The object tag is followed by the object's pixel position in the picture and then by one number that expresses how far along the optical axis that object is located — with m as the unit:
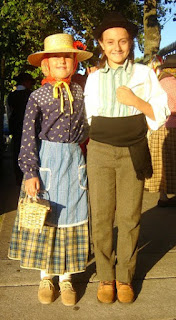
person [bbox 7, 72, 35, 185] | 6.92
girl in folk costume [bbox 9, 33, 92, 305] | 3.07
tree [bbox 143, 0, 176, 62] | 9.98
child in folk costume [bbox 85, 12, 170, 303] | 2.98
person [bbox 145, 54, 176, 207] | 5.74
